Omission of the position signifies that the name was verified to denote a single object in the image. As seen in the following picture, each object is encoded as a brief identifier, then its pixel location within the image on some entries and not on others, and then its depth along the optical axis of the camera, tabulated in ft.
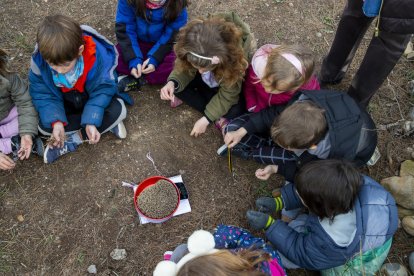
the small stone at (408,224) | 8.88
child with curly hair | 8.15
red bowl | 8.77
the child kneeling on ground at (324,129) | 7.70
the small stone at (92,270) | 8.43
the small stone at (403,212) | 9.25
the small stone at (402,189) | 9.12
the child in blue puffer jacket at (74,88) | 8.15
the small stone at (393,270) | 8.07
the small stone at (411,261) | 8.34
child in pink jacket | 8.10
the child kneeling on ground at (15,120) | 8.86
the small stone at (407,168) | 9.72
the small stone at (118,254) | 8.63
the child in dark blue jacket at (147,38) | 9.94
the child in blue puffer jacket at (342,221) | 6.92
